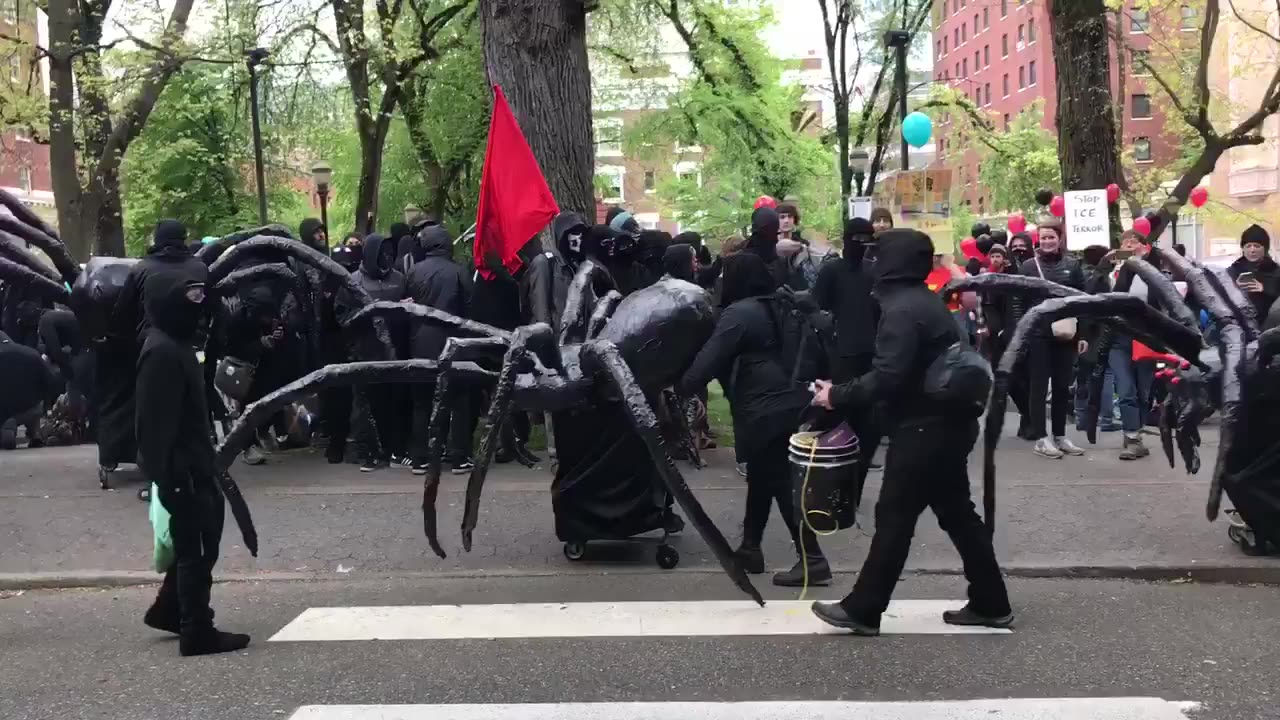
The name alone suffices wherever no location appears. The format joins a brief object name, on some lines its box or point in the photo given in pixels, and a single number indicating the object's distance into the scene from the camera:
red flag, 7.89
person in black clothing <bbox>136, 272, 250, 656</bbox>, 5.32
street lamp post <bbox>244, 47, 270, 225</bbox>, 19.06
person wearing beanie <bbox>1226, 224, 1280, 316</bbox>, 8.91
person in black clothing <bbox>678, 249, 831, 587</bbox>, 6.44
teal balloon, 19.06
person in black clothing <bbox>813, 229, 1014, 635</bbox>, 5.32
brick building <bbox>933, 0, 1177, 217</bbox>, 57.59
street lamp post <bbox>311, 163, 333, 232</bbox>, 24.75
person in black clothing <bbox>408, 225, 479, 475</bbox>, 9.10
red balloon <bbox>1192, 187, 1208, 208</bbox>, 18.89
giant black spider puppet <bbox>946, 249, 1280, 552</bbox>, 5.77
